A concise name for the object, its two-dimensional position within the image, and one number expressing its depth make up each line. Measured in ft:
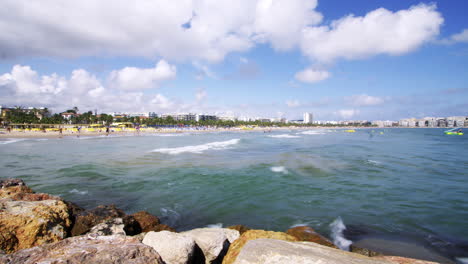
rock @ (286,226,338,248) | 17.36
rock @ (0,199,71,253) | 12.89
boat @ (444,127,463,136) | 250.62
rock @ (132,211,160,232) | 19.29
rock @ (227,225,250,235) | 18.55
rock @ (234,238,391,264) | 9.19
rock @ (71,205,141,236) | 16.52
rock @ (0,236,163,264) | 9.65
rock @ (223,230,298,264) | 12.68
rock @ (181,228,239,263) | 14.02
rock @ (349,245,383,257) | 16.56
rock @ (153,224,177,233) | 18.70
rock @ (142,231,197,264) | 12.14
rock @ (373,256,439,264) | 13.16
